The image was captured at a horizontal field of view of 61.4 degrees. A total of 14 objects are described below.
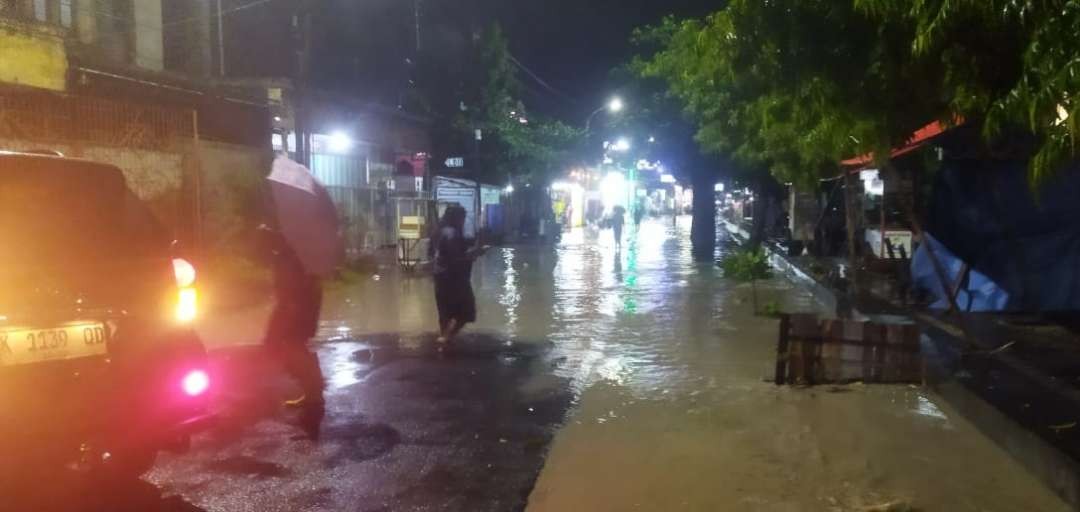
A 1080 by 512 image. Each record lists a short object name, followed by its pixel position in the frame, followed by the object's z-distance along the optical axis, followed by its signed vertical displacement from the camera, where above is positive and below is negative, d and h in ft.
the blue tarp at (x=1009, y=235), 34.01 -1.45
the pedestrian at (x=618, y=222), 96.49 -2.15
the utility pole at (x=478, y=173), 97.45 +3.33
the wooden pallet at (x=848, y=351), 25.58 -4.31
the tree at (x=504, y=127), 106.01 +9.01
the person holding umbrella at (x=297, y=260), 24.27 -1.49
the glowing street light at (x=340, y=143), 73.61 +5.08
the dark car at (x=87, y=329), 14.02 -1.98
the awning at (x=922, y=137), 28.47 +1.99
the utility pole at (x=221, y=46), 62.95 +11.24
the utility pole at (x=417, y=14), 88.02 +18.77
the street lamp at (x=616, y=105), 84.53 +9.17
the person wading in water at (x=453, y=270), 33.01 -2.42
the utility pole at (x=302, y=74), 51.15 +7.46
